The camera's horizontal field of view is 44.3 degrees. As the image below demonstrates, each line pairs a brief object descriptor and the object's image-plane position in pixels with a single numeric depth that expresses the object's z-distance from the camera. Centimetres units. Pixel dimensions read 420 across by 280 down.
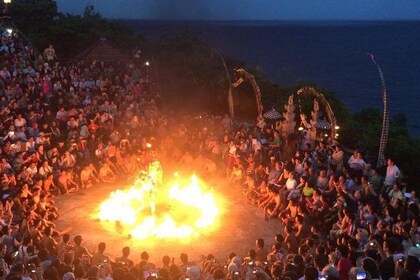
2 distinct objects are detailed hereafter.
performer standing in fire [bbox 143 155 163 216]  1477
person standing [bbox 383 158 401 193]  1376
